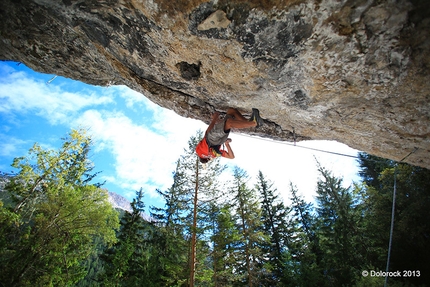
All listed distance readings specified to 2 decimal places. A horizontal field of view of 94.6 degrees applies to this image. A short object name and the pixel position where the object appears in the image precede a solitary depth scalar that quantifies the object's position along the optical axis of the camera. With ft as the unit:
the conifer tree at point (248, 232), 44.75
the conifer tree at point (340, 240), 47.09
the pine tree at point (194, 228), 36.28
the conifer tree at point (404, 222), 37.40
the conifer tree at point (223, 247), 39.29
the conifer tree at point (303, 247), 45.70
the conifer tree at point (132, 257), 49.21
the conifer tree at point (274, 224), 59.31
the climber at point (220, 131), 14.48
